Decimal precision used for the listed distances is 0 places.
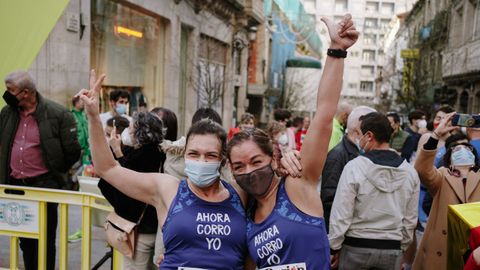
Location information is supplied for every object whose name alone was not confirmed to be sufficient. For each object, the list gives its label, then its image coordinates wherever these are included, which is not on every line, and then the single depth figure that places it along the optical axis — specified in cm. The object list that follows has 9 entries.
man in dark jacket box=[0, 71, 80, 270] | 470
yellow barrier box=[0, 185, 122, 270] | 433
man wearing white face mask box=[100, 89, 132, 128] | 713
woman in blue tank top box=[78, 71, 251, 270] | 253
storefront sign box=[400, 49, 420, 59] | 2612
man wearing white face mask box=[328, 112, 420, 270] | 367
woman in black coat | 355
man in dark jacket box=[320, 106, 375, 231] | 444
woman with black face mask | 238
